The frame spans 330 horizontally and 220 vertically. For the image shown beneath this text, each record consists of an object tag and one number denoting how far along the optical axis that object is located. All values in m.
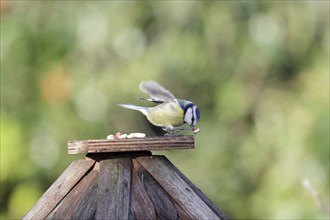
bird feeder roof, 4.39
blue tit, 6.05
